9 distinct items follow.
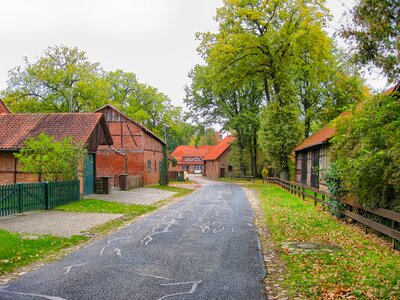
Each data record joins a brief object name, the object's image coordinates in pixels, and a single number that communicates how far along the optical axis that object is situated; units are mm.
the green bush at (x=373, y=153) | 9555
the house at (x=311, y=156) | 24936
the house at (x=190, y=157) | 93188
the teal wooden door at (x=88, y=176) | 22281
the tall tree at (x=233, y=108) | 46156
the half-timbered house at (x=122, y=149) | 32688
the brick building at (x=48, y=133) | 20844
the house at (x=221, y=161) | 63125
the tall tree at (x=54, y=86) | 40875
